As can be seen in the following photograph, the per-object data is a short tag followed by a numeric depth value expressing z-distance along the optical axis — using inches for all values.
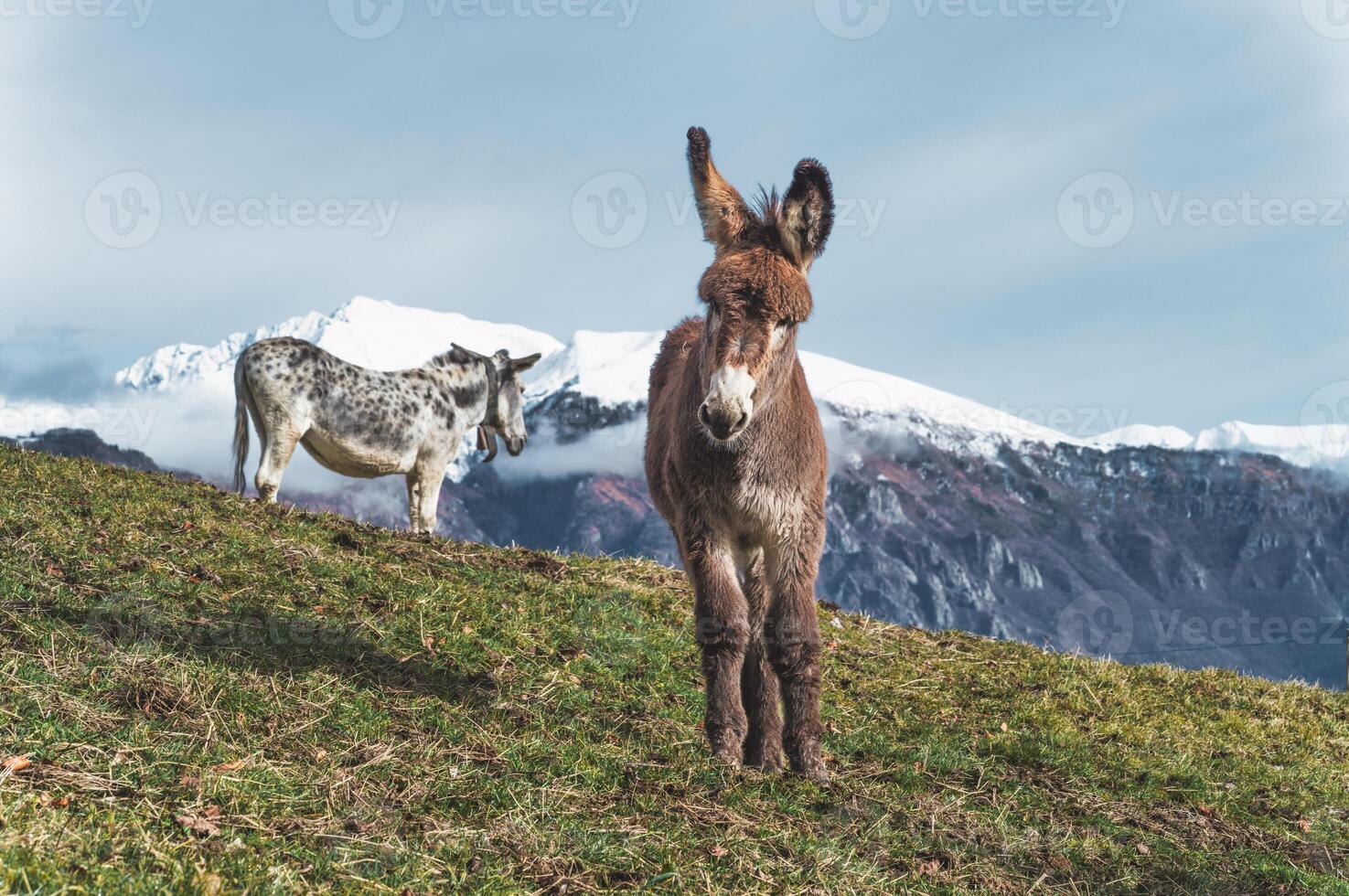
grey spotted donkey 473.7
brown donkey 218.1
